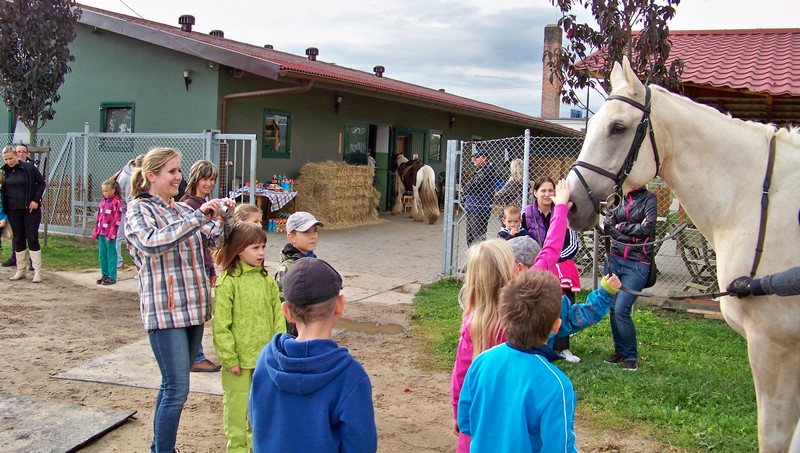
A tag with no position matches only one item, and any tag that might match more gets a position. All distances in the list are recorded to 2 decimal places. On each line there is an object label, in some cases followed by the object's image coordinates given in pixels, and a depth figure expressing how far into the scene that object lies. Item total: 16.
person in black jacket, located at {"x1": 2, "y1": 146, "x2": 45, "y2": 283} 8.93
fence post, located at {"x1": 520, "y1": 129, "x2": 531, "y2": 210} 8.22
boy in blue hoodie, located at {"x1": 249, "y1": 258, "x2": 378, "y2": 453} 2.03
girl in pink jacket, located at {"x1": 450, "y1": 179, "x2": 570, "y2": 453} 2.90
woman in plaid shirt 3.43
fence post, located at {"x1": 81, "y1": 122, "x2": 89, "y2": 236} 12.41
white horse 3.10
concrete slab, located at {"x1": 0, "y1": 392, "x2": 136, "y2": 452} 3.91
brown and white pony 14.70
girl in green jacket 3.68
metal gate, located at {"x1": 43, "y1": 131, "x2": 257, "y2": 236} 12.57
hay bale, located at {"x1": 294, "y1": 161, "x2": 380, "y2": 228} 15.25
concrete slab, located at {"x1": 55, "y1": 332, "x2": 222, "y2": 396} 5.18
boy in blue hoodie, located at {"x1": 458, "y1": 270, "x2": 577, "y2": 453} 2.19
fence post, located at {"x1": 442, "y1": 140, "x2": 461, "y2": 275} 9.16
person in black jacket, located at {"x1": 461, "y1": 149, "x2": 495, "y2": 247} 9.47
